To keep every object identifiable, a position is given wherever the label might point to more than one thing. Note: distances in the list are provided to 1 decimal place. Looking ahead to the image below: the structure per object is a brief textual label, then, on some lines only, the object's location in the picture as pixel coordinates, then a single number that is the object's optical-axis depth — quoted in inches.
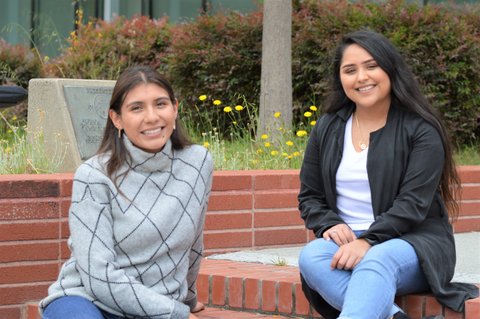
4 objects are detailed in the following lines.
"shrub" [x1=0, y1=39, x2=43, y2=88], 391.2
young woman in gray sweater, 131.9
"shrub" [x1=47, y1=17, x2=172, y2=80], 370.0
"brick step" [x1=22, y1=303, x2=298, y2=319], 170.2
